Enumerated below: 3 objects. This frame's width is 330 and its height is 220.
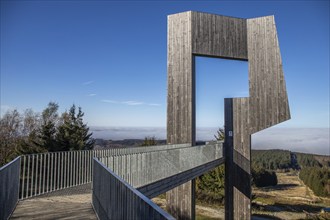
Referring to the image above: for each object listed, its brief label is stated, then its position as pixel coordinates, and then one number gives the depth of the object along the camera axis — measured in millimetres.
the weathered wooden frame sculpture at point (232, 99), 15258
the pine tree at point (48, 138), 21344
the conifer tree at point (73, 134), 22058
